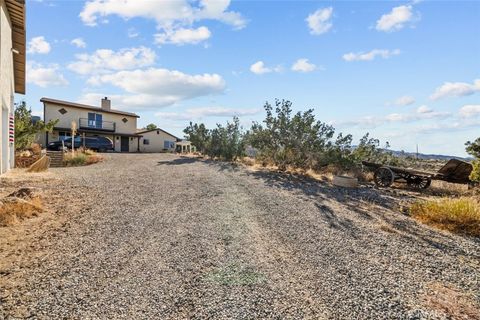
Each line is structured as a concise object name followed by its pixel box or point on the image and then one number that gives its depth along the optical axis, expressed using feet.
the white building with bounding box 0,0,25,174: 34.33
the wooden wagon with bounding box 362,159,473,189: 38.74
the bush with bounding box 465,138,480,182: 26.99
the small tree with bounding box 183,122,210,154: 79.20
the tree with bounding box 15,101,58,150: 54.49
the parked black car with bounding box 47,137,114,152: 82.33
